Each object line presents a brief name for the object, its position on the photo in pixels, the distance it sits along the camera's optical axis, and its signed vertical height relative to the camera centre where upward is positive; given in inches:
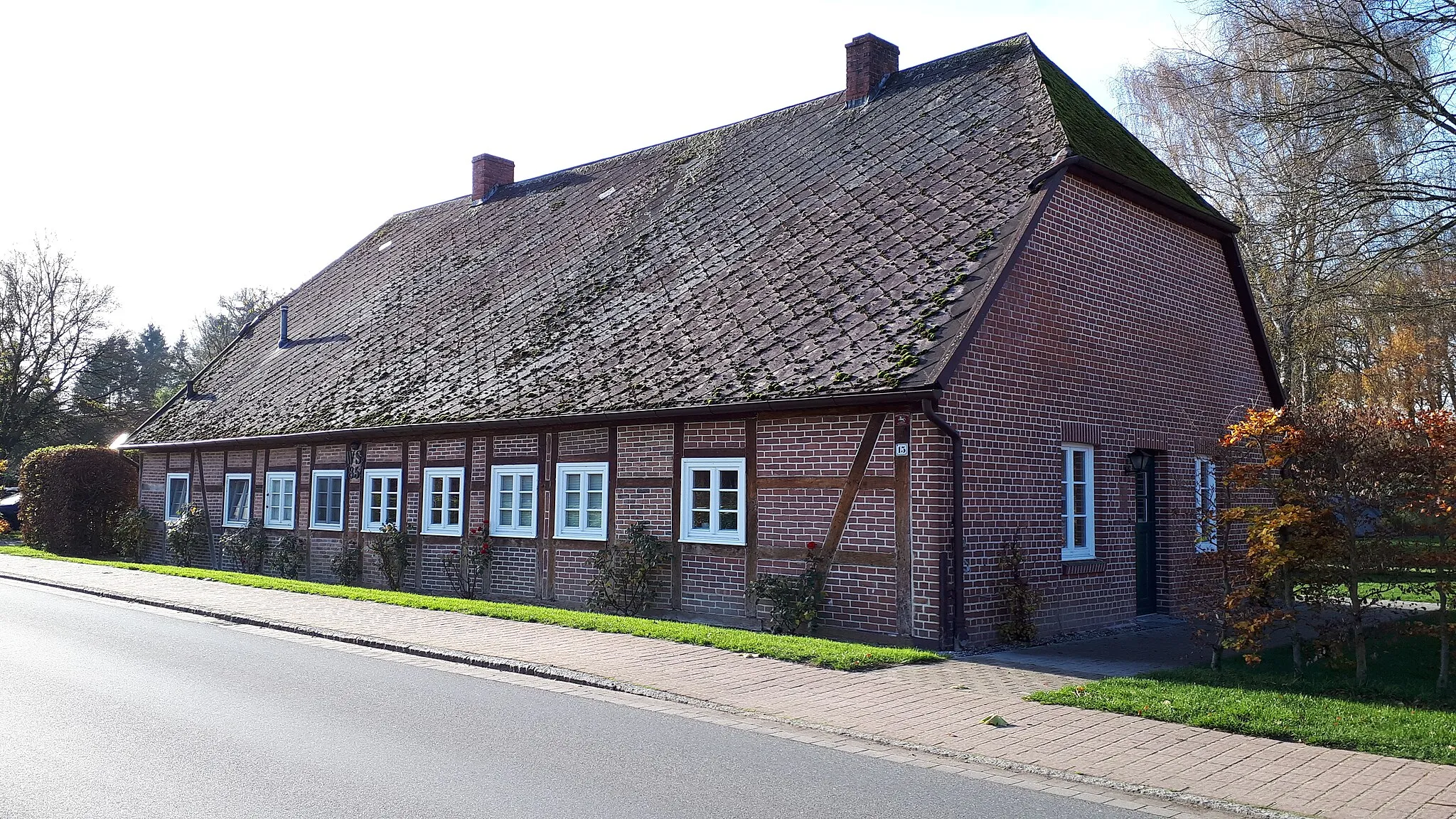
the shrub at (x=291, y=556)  800.3 -37.6
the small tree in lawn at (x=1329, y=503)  359.3 +4.4
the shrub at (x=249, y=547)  839.7 -32.9
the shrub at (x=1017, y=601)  481.1 -38.2
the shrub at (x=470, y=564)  664.4 -35.2
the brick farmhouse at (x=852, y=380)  483.2 +69.1
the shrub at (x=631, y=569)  557.6 -30.8
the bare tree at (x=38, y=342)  1764.3 +258.3
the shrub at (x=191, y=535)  920.3 -26.9
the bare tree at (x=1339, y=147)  584.7 +212.3
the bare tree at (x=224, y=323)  2613.2 +437.5
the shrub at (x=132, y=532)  989.8 -26.4
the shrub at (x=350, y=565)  761.6 -41.7
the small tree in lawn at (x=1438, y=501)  346.0 +5.3
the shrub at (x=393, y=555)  715.4 -31.6
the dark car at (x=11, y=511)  1539.1 -14.4
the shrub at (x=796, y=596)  482.3 -37.9
